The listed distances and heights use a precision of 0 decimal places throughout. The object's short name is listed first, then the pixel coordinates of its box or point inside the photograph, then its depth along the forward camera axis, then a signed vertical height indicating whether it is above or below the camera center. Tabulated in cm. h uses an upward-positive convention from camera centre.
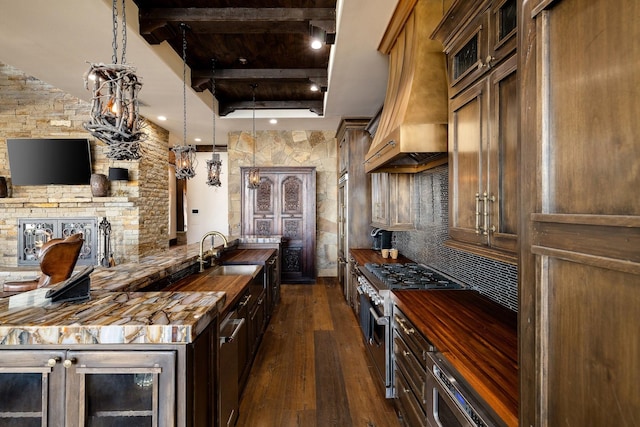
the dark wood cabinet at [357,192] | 492 +28
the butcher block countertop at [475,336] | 111 -59
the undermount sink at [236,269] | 348 -61
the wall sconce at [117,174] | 534 +63
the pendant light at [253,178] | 534 +55
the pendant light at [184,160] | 392 +62
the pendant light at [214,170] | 482 +62
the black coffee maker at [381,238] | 437 -38
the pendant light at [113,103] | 167 +57
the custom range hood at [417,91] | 209 +81
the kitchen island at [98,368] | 113 -53
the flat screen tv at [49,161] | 520 +84
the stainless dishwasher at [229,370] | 173 -91
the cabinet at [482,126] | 137 +40
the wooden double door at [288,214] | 639 -5
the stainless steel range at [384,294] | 233 -64
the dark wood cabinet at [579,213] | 56 -1
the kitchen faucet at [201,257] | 307 -42
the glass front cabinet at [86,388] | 113 -60
